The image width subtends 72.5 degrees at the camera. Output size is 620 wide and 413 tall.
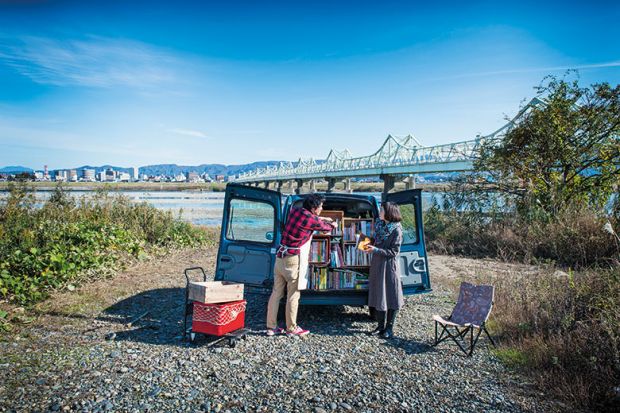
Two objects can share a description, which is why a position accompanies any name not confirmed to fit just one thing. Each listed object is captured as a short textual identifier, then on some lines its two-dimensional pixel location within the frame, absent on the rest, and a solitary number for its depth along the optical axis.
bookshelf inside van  5.70
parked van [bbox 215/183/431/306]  5.66
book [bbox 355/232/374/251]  5.25
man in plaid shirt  5.03
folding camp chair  4.70
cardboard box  4.72
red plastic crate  4.66
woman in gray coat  5.14
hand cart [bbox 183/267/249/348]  4.68
